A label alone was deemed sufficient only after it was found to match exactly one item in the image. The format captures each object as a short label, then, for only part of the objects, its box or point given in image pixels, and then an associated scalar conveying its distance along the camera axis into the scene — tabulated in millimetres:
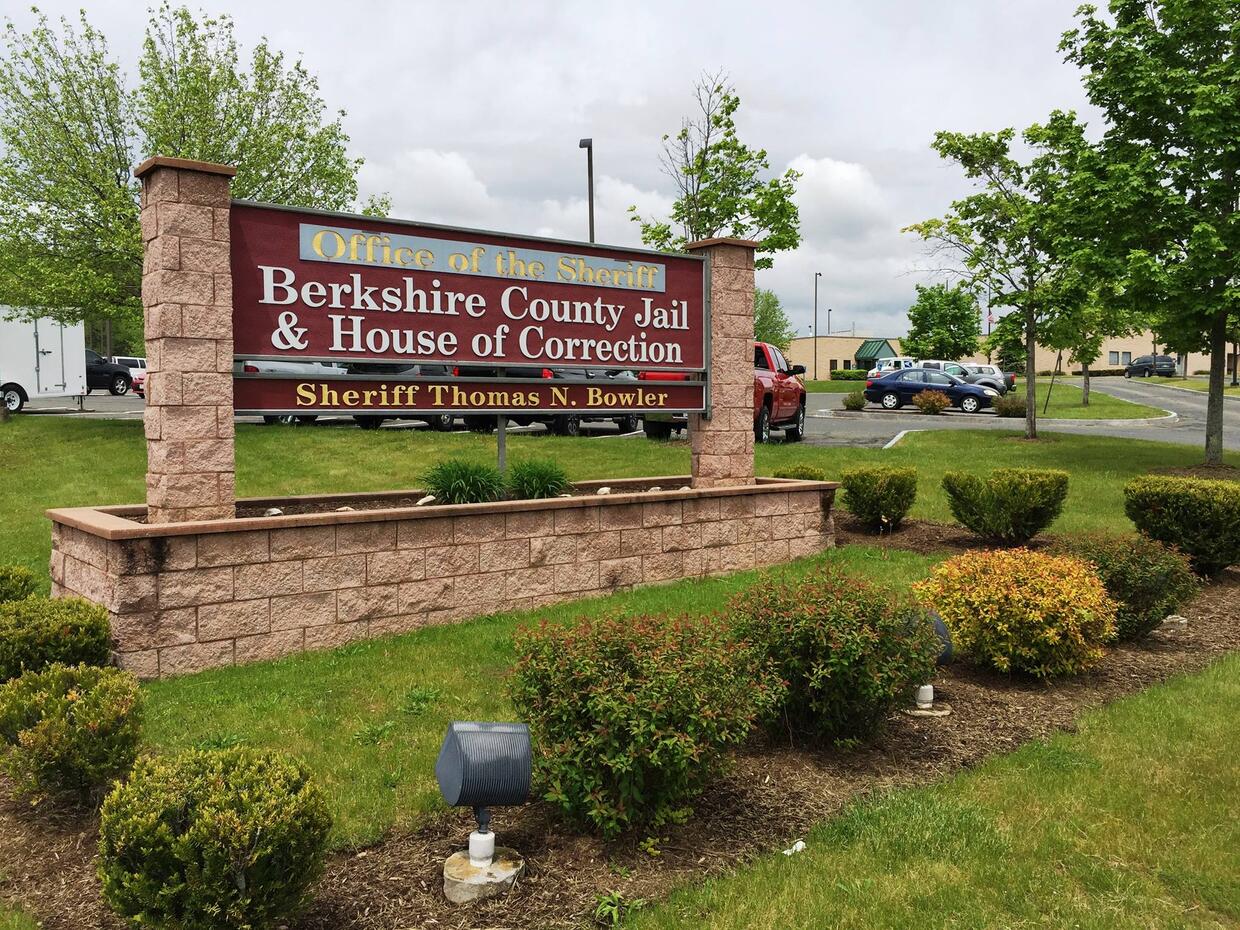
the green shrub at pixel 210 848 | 2984
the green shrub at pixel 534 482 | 8922
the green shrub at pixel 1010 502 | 10375
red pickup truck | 20094
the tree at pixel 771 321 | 85625
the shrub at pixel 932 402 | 32438
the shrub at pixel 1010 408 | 30781
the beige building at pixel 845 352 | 95750
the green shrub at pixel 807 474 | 11969
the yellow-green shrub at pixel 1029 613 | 6219
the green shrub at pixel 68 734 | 4141
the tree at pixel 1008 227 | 20469
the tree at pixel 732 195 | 25062
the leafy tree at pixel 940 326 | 62406
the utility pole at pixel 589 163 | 27297
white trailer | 27734
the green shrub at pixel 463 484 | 8430
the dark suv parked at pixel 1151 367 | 66750
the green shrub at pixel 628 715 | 3766
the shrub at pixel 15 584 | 6574
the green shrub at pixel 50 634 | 5457
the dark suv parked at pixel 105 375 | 40875
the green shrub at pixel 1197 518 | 9258
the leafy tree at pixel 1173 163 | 15102
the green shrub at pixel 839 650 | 4953
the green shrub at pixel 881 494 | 11578
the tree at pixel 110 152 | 20297
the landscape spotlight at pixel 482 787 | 3539
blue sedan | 34281
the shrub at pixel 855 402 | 33906
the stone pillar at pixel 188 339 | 6801
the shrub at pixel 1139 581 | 7141
